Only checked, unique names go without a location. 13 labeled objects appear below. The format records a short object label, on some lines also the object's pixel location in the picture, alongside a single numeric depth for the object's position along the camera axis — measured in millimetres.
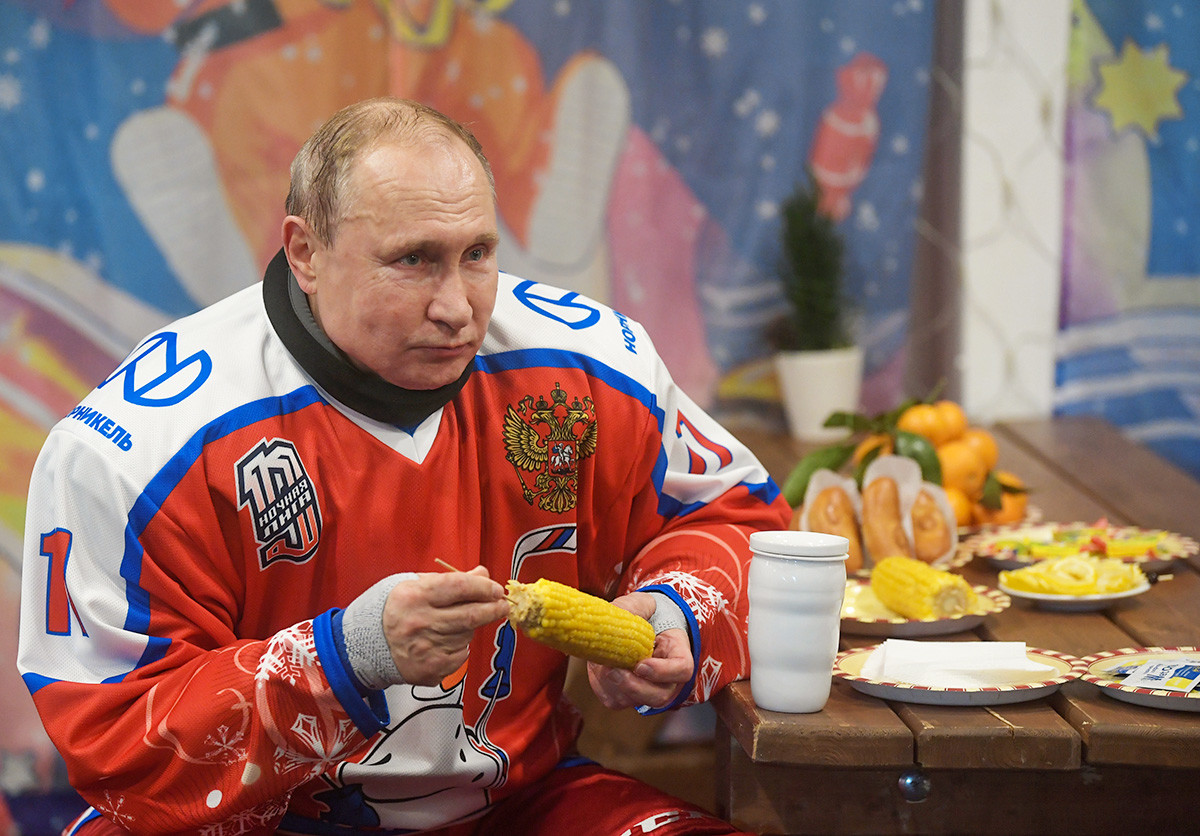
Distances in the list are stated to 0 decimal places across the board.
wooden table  2742
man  2761
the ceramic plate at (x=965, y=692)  2789
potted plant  3930
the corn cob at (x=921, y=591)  2988
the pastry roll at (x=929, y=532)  3212
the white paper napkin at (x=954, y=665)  2821
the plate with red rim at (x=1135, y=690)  2766
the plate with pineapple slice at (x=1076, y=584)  3049
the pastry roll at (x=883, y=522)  3213
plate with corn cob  2983
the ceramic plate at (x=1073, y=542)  3185
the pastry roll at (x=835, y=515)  3242
